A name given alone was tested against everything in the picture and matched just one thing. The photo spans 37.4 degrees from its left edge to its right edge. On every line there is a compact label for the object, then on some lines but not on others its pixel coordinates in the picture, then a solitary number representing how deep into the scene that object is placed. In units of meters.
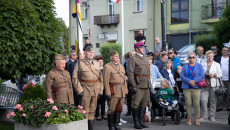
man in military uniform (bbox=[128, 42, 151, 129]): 8.88
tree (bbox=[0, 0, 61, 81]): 6.86
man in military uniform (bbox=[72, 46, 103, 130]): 7.93
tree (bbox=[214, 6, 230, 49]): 14.54
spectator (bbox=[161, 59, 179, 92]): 10.65
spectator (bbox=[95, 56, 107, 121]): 10.57
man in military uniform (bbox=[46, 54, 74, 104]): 7.36
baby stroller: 9.37
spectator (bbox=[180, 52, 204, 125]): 9.32
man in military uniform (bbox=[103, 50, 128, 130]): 8.38
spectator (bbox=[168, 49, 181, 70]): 12.32
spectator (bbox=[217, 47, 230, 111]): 10.55
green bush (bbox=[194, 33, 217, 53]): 18.50
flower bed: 6.11
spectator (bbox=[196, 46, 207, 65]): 11.26
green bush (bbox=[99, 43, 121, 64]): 29.20
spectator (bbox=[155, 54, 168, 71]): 11.44
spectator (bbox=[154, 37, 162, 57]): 15.38
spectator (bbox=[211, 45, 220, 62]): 11.68
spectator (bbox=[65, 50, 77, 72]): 9.89
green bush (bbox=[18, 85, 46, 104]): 7.79
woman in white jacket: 9.81
